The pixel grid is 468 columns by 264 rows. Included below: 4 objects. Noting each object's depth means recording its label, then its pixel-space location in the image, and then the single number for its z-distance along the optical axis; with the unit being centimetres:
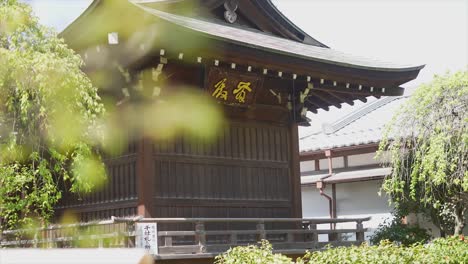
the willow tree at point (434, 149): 1292
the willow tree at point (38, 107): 890
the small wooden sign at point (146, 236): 1005
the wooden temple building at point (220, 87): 1033
